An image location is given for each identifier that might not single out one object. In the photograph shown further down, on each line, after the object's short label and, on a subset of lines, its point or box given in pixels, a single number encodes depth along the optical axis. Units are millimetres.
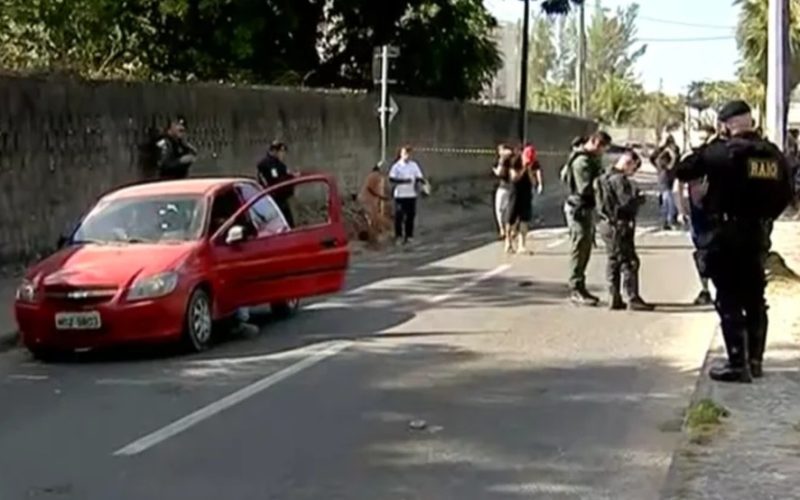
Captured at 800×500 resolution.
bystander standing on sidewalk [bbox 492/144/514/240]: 22422
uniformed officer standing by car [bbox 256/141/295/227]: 20912
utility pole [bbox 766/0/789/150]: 17547
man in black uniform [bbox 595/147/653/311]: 15234
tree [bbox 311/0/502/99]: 36188
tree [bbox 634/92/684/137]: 109719
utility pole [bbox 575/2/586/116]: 65062
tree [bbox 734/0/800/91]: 43762
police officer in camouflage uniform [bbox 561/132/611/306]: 15734
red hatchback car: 12406
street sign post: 27578
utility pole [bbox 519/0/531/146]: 43969
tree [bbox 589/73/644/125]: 104812
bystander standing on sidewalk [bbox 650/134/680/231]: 25547
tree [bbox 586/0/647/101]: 122062
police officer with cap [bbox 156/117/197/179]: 20812
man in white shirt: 24703
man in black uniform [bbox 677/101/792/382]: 9891
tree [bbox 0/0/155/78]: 26328
